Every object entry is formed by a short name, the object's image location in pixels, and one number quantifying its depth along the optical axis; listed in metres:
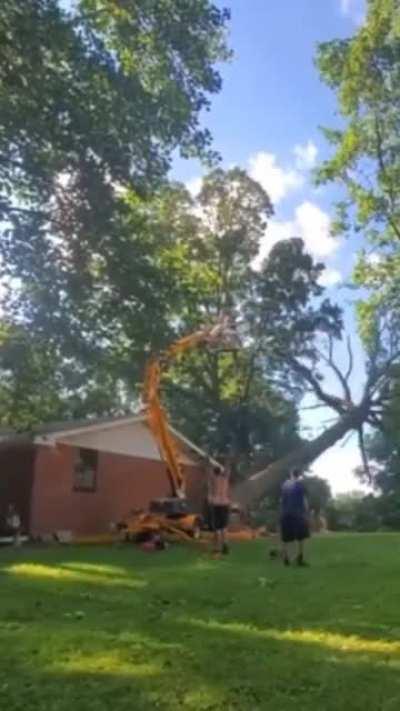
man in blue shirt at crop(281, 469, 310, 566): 14.09
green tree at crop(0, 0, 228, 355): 13.60
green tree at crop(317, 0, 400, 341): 21.75
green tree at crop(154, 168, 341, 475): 39.12
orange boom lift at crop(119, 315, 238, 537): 19.50
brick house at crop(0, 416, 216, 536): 22.39
